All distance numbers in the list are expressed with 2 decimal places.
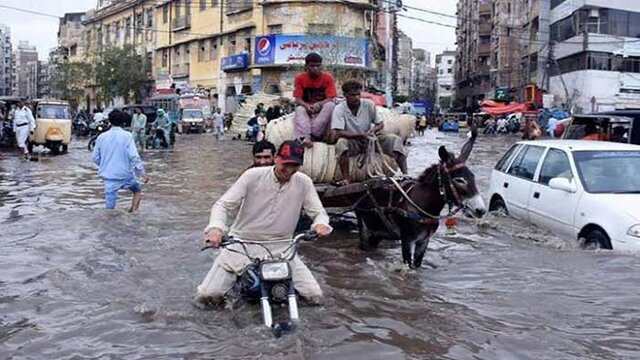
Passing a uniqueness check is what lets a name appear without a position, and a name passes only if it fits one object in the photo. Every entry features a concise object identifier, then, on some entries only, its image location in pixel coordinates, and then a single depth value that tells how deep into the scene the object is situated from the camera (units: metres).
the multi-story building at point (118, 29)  71.00
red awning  52.63
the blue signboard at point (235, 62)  51.12
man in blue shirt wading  11.18
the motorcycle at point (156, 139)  32.50
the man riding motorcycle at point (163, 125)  32.56
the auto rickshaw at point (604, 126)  15.02
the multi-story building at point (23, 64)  170.88
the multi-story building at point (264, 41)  47.03
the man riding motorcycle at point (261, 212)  5.95
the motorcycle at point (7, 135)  28.22
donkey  7.46
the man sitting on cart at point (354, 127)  9.24
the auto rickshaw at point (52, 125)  26.95
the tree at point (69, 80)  70.69
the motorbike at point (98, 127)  30.66
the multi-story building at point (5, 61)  141.12
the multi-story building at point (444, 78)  153.68
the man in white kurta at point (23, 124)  23.39
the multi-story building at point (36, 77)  146.36
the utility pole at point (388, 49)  57.62
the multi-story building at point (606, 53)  49.19
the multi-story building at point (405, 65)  135.79
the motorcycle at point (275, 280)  5.51
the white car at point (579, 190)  8.75
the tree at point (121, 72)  66.25
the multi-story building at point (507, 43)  73.38
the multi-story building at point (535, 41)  60.17
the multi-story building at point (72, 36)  92.44
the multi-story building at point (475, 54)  94.81
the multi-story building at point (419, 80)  166.57
